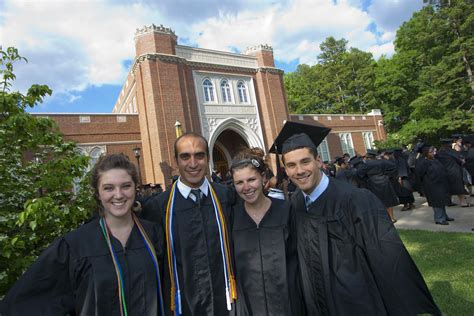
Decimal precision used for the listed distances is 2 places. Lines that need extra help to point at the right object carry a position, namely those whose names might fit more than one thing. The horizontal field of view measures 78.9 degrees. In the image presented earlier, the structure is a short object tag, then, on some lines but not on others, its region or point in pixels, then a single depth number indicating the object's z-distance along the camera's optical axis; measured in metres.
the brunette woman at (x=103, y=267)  1.69
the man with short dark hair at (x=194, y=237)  2.06
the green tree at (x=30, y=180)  2.67
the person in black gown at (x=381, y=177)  7.41
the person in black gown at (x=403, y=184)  9.07
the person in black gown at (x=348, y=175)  8.36
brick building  16.20
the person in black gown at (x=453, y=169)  7.72
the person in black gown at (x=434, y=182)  6.63
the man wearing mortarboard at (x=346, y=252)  1.84
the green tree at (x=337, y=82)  33.94
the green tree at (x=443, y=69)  21.77
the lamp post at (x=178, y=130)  14.71
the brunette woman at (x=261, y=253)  2.09
